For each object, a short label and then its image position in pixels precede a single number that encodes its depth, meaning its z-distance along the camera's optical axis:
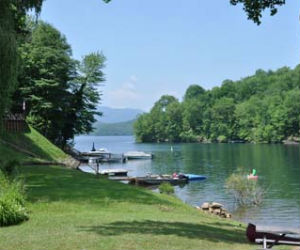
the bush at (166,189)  31.53
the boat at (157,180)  43.28
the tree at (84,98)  52.90
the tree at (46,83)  47.59
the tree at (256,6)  9.88
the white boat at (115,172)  50.62
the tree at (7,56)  14.12
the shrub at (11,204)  10.90
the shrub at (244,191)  32.12
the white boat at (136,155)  82.25
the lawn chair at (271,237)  8.52
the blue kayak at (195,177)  47.38
